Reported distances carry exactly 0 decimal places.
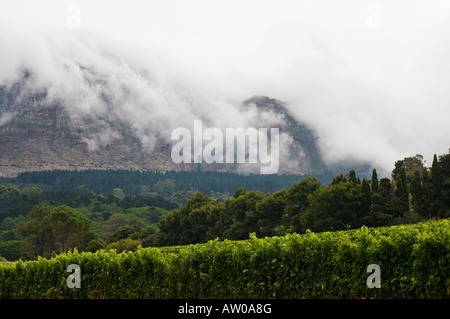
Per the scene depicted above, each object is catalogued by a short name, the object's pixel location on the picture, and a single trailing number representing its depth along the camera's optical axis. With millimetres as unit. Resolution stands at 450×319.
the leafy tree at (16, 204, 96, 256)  92812
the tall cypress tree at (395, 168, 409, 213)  64038
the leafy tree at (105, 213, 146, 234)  139375
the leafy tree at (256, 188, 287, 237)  78125
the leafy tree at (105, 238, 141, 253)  84131
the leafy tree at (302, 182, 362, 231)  63656
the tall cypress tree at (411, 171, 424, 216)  64119
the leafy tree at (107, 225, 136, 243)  100812
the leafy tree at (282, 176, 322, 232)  73375
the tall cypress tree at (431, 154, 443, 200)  61934
